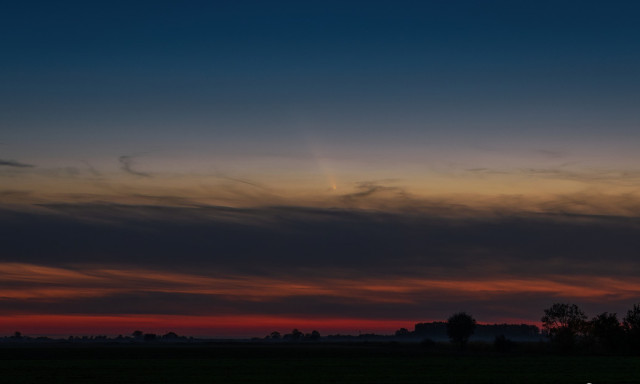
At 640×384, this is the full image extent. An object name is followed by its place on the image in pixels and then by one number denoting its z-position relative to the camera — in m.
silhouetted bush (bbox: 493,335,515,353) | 151.75
